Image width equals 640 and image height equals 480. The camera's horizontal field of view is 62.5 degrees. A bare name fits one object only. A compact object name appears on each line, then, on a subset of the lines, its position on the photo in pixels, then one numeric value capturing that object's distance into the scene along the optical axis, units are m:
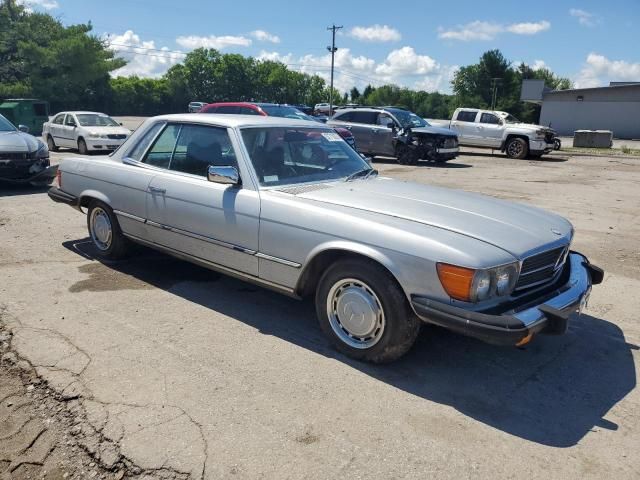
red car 13.93
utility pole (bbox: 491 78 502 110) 77.54
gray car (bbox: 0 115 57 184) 9.28
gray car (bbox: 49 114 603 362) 3.12
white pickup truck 20.05
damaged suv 16.72
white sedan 16.03
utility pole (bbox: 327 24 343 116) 55.94
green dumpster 26.42
